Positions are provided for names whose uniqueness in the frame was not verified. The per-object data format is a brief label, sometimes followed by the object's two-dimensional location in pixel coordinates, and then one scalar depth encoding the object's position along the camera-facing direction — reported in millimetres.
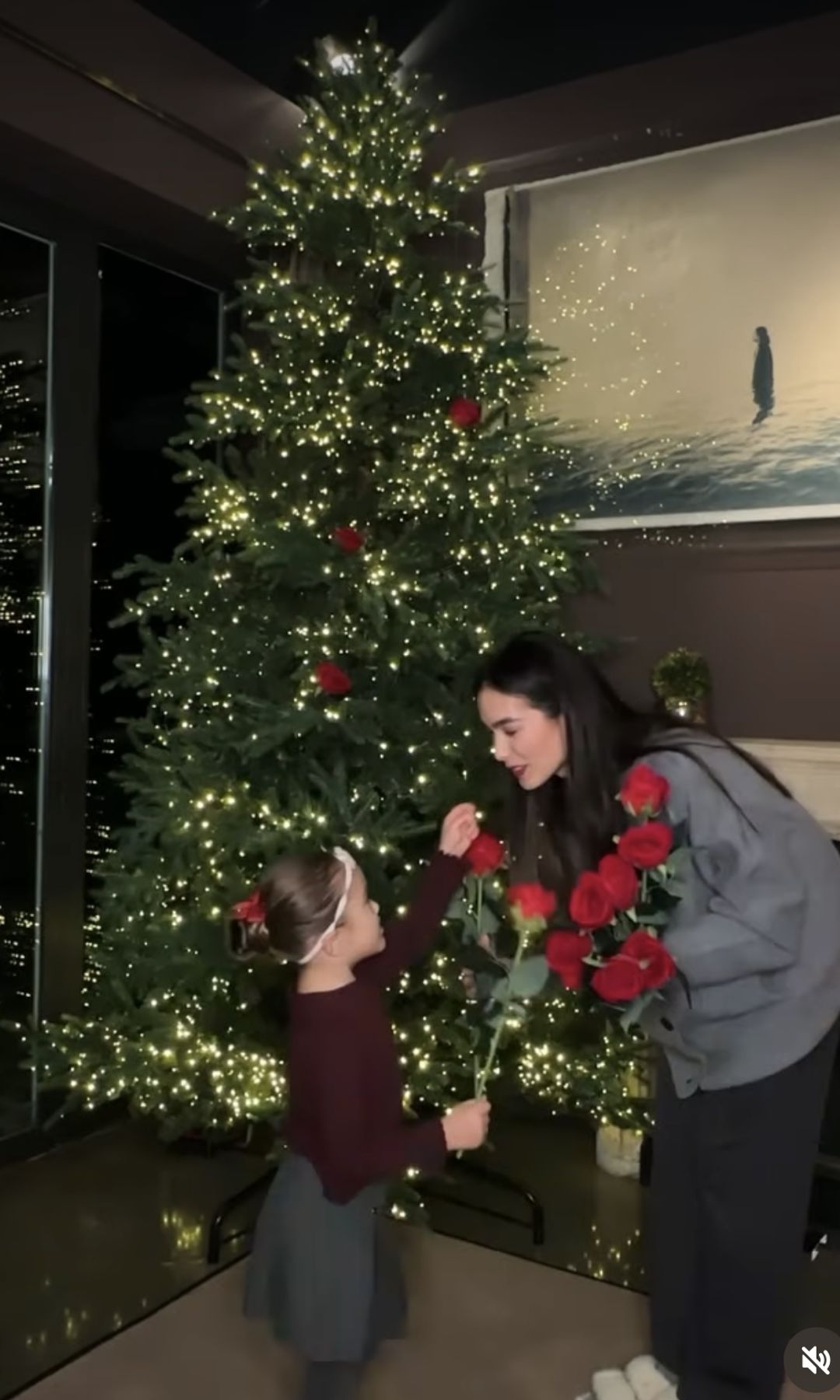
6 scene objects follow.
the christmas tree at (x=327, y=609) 2705
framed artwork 3162
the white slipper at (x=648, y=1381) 2105
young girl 1681
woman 1698
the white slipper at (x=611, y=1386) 2133
